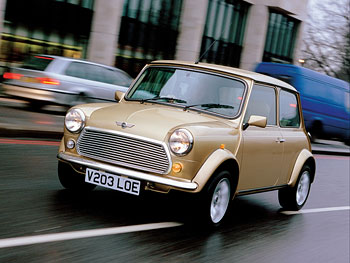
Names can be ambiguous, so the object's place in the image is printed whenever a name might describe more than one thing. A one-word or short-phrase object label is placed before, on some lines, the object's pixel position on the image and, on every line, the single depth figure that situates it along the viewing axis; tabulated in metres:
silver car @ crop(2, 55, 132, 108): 14.09
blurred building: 22.59
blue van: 19.14
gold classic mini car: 5.06
